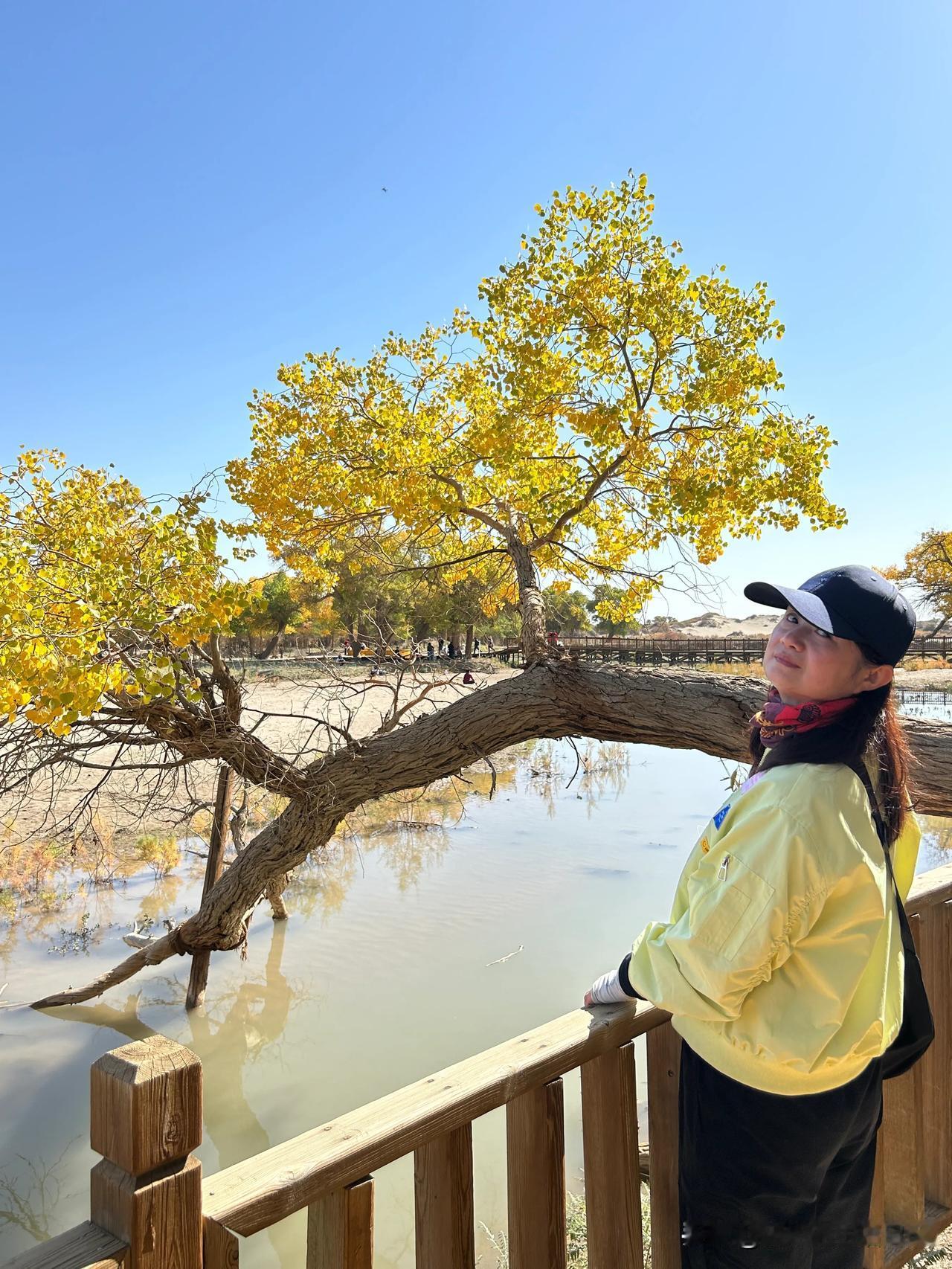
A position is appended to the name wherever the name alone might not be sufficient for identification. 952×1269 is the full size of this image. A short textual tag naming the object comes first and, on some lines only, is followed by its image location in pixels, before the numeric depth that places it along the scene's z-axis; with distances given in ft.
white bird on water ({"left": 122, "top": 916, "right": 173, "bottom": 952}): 22.77
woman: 3.93
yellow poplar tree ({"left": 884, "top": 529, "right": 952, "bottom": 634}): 114.32
